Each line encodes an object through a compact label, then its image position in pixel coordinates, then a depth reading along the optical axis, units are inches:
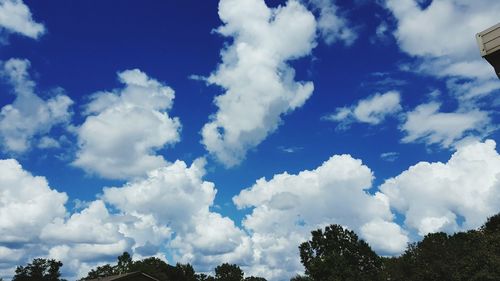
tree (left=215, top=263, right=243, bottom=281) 5753.0
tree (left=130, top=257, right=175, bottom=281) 4411.9
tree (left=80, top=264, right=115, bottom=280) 5543.8
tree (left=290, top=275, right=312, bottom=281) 3945.9
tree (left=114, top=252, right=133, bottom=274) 5414.4
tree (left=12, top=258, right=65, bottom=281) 4030.5
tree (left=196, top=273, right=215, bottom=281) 5260.8
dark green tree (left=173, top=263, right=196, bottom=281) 4926.2
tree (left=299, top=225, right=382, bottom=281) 3659.0
